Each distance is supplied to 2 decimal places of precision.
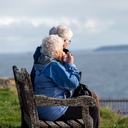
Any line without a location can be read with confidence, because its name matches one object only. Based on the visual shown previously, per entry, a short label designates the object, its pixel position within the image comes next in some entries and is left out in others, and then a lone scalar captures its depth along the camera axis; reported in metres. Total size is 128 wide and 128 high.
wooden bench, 4.72
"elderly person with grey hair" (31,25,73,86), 7.30
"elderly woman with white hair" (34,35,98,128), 5.35
